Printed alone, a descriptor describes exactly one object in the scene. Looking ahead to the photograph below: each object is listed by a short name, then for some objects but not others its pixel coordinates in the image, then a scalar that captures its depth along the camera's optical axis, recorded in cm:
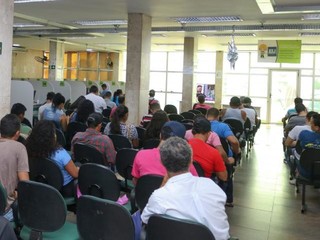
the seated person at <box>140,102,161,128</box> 715
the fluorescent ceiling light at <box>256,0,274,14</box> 696
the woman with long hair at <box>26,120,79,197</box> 324
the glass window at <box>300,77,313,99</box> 1636
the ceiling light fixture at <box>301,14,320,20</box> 811
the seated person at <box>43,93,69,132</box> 671
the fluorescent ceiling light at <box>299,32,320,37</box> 1088
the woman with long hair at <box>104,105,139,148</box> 542
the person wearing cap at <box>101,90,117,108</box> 1021
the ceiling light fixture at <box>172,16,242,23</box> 909
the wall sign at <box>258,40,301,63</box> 1080
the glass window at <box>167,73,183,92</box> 1894
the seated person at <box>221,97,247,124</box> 801
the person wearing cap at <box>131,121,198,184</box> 310
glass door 1661
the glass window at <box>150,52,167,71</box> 1917
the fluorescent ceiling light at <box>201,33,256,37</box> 1135
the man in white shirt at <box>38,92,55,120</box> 720
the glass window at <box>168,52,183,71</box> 1891
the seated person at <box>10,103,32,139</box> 526
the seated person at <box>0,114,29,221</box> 291
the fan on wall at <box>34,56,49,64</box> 1754
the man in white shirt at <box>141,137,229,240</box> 197
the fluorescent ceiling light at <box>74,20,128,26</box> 1027
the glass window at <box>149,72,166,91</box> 1928
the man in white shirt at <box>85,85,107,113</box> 881
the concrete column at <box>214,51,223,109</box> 1642
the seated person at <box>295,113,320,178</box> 503
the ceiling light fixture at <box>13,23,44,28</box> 1156
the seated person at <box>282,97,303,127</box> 819
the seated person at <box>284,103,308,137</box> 684
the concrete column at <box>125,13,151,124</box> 901
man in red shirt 361
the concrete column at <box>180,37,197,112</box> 1282
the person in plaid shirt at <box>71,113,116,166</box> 417
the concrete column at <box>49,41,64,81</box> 1494
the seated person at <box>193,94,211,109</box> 981
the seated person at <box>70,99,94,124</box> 653
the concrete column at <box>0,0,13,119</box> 495
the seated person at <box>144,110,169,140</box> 473
